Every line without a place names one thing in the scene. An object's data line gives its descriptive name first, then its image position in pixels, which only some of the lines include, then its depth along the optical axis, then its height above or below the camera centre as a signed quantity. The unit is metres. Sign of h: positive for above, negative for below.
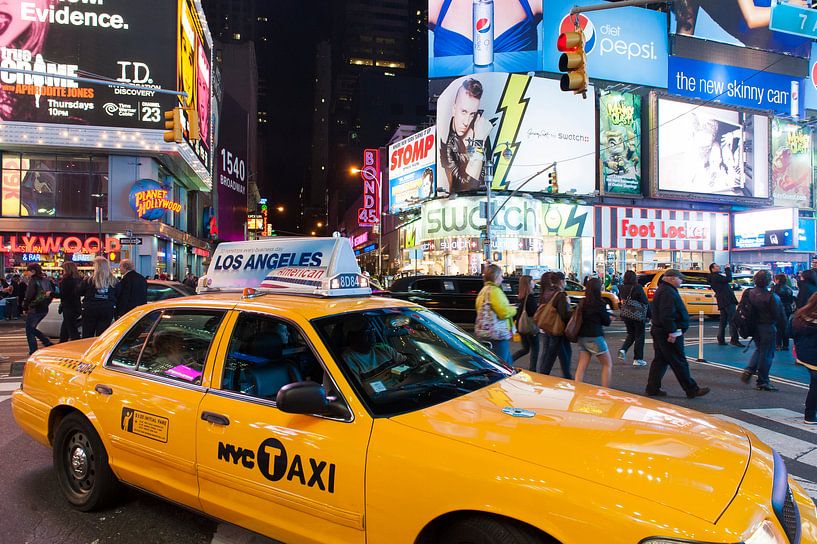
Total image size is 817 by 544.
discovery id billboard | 24.61 +10.77
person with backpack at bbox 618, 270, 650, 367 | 9.62 -0.84
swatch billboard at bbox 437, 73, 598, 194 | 31.22 +8.64
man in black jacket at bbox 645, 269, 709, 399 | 6.80 -0.81
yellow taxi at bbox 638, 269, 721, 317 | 17.56 -0.73
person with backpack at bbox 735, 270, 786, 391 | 7.40 -0.78
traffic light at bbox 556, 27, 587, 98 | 8.53 +3.62
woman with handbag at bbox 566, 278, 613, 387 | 6.71 -0.80
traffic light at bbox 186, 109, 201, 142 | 12.93 +3.78
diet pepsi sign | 35.84 +16.60
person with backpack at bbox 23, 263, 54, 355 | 9.40 -0.70
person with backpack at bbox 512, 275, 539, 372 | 7.93 -0.85
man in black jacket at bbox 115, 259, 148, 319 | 8.90 -0.41
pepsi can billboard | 35.22 +16.51
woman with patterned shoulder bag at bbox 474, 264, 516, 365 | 6.92 -0.64
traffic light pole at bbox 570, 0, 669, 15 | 7.74 +4.23
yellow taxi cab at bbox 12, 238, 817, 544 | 1.98 -0.82
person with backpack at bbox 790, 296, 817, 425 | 5.68 -0.84
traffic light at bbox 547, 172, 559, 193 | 21.89 +3.82
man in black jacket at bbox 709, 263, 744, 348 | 12.09 -0.66
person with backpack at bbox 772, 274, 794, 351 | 10.91 -0.73
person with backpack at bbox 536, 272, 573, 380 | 7.20 -0.81
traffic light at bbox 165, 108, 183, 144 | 12.63 +3.66
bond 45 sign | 52.25 +8.46
